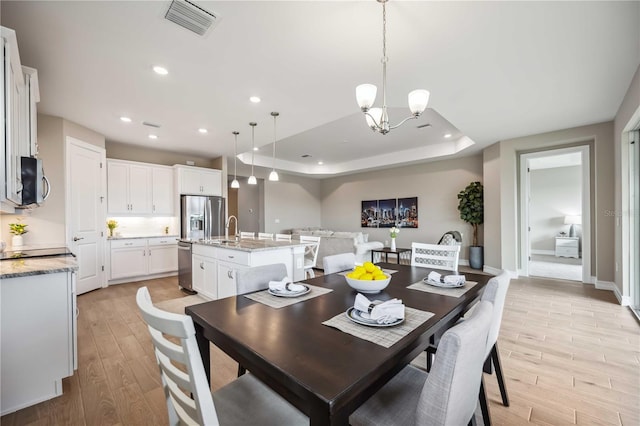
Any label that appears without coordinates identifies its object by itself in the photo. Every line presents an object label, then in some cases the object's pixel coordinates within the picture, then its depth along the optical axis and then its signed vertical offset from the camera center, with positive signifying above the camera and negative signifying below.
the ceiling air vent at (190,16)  1.91 +1.43
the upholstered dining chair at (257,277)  1.72 -0.42
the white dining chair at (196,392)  0.77 -0.61
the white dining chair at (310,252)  3.98 -0.61
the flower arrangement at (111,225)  5.15 -0.20
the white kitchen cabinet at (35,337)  1.75 -0.81
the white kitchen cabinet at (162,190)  5.59 +0.49
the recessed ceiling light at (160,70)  2.68 +1.42
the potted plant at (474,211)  6.11 +0.03
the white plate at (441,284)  1.73 -0.45
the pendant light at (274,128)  3.87 +1.39
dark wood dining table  0.77 -0.47
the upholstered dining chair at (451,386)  0.79 -0.53
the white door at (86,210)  4.17 +0.08
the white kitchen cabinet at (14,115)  1.60 +0.71
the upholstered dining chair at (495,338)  1.36 -0.66
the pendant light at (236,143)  4.76 +1.37
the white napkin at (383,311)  1.16 -0.42
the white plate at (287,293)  1.56 -0.45
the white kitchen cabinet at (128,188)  5.05 +0.50
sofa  5.63 -0.68
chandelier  1.99 +0.84
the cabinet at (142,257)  4.97 -0.82
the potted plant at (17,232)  3.50 -0.22
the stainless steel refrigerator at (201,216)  5.76 -0.05
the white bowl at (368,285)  1.55 -0.41
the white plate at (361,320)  1.13 -0.45
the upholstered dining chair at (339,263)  2.32 -0.43
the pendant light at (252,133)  4.31 +1.39
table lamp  7.69 -0.29
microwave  2.03 +0.26
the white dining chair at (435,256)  2.58 -0.42
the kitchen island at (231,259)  3.21 -0.57
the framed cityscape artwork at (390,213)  7.83 +0.00
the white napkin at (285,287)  1.62 -0.43
